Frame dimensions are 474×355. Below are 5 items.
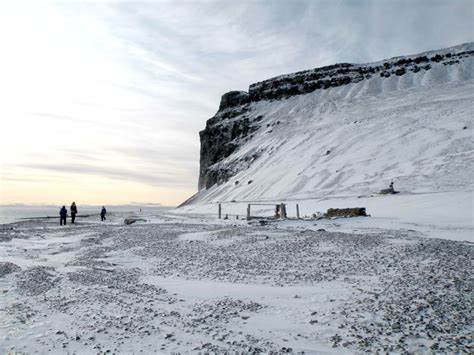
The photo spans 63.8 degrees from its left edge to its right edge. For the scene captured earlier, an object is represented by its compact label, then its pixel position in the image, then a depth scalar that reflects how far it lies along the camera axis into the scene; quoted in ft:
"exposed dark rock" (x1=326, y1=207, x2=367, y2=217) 87.56
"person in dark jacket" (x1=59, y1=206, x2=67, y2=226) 119.14
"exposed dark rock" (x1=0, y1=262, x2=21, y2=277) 40.56
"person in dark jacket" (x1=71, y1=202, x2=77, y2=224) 122.31
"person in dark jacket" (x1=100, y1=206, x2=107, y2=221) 144.08
